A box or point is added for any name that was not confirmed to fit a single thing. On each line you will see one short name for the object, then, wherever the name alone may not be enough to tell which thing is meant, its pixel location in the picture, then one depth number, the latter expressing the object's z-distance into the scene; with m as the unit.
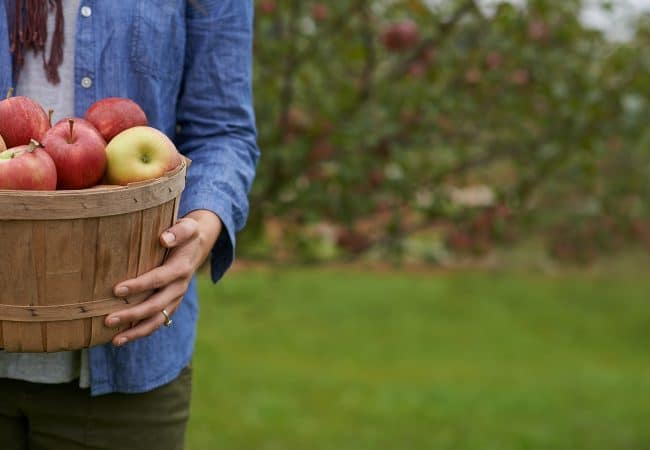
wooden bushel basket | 1.78
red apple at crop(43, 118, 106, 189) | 1.84
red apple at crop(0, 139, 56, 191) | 1.80
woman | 1.99
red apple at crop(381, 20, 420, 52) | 3.45
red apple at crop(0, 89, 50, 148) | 1.87
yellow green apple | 1.87
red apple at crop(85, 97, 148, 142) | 1.92
